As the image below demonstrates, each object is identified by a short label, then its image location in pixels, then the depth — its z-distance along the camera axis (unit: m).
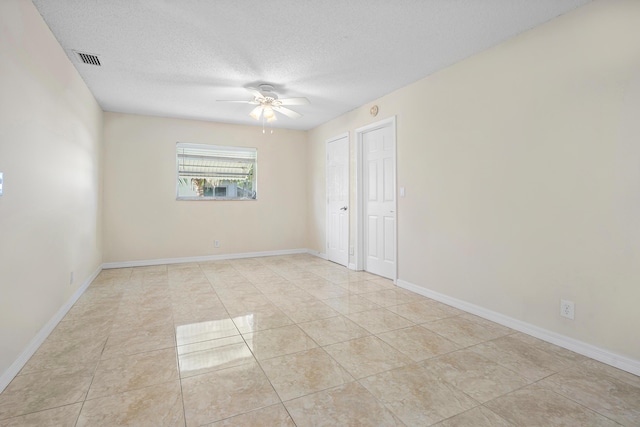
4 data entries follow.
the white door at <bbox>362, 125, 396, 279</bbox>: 4.21
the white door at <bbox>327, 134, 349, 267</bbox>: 5.12
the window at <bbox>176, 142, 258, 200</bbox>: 5.56
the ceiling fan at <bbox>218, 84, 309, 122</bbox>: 3.78
